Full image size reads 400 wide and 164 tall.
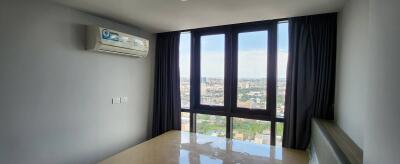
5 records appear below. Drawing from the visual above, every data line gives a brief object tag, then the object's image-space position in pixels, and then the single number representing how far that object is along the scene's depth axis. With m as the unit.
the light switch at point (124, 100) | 3.34
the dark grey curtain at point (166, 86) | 3.84
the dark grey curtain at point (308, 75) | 2.65
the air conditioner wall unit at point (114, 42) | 2.67
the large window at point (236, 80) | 3.15
